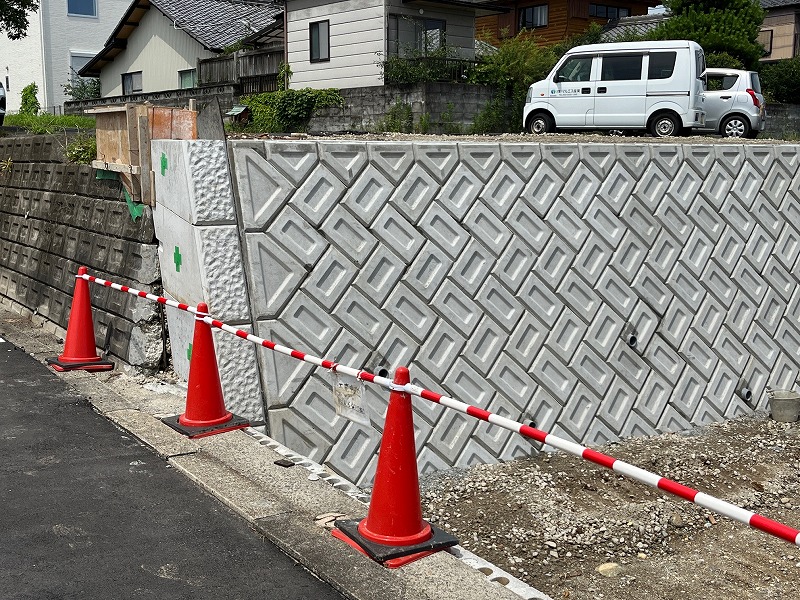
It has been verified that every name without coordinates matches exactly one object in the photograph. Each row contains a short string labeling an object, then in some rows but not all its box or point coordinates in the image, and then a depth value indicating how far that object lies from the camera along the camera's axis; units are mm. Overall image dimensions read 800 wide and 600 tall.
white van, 15516
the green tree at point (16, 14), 20995
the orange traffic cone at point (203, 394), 6074
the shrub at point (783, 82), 28516
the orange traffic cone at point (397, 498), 4301
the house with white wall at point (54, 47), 35000
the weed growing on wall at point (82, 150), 9296
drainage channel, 4055
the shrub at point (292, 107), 18922
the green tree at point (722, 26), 24141
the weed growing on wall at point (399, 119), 16875
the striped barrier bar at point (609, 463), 2995
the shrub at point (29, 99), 33500
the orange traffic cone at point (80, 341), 7789
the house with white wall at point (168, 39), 28883
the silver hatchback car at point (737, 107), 16531
